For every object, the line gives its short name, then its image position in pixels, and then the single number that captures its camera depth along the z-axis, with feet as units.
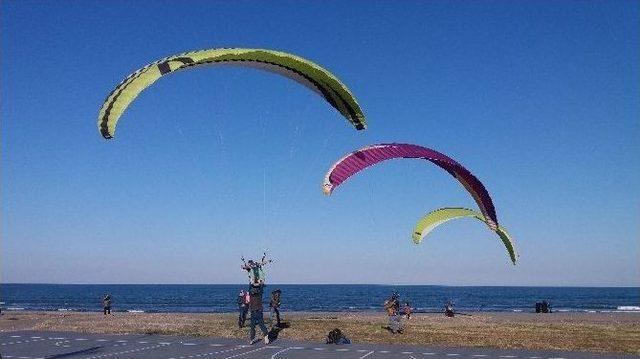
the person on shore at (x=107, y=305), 136.05
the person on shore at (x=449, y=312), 122.49
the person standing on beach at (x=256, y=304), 58.49
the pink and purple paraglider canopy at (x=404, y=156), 51.52
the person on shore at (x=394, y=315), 72.28
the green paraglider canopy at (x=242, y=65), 40.50
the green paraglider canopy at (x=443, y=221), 81.61
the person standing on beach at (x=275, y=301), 73.09
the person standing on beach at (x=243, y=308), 74.64
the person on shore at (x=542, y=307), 153.80
